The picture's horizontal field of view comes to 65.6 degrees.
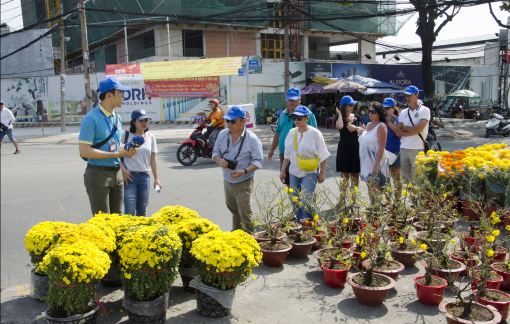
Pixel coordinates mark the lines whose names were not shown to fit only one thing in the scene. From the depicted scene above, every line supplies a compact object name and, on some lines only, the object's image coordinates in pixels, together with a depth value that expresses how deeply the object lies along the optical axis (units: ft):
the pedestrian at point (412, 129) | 19.77
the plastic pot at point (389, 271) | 11.41
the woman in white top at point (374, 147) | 17.46
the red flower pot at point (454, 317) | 8.77
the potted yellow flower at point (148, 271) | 9.39
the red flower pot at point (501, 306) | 9.58
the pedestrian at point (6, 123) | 40.83
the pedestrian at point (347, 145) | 18.89
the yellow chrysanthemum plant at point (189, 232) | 11.43
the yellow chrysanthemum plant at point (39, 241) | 10.09
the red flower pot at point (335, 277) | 11.68
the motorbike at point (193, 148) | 34.17
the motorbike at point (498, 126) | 54.44
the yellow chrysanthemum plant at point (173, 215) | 12.41
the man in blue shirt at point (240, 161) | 14.17
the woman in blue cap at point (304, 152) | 15.85
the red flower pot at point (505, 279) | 11.27
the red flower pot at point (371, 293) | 10.45
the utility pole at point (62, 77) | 60.13
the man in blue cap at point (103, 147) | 11.80
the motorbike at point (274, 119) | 52.94
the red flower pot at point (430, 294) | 10.51
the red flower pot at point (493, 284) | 10.64
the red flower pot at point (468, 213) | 18.05
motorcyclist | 34.22
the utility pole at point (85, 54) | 54.75
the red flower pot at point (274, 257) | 13.19
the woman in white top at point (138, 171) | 14.55
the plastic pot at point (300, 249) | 13.93
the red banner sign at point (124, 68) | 77.71
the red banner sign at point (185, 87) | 77.51
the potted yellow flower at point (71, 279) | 8.49
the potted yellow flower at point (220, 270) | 9.64
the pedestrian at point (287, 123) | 17.65
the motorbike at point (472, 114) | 86.22
